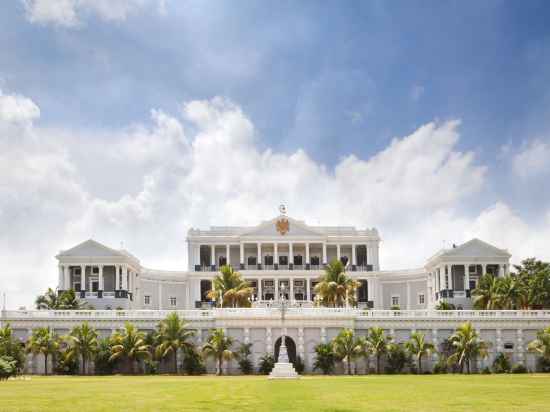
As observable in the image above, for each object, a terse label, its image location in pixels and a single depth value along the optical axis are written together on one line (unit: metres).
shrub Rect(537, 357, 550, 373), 75.06
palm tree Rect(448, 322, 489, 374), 74.56
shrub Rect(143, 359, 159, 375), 74.50
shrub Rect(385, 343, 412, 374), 74.94
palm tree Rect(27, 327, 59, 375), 73.19
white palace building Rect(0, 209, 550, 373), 77.48
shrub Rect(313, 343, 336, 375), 74.66
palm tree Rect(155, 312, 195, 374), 73.44
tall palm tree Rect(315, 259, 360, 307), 89.19
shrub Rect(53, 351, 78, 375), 73.84
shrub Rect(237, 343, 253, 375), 75.25
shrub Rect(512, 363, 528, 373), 75.75
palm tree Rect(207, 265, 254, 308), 88.12
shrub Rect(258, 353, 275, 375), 75.19
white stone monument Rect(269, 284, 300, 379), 61.91
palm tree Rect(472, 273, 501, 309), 90.94
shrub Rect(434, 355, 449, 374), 75.56
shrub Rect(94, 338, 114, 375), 73.88
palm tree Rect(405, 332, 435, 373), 74.75
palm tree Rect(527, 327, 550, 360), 74.19
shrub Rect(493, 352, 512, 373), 76.00
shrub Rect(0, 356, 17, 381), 60.56
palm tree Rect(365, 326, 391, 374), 74.62
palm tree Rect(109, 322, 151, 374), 73.31
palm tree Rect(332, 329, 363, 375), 73.75
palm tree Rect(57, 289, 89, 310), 90.00
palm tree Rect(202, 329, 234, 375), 73.88
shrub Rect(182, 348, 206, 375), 74.62
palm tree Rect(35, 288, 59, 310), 90.88
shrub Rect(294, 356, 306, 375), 75.44
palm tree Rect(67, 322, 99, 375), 73.50
